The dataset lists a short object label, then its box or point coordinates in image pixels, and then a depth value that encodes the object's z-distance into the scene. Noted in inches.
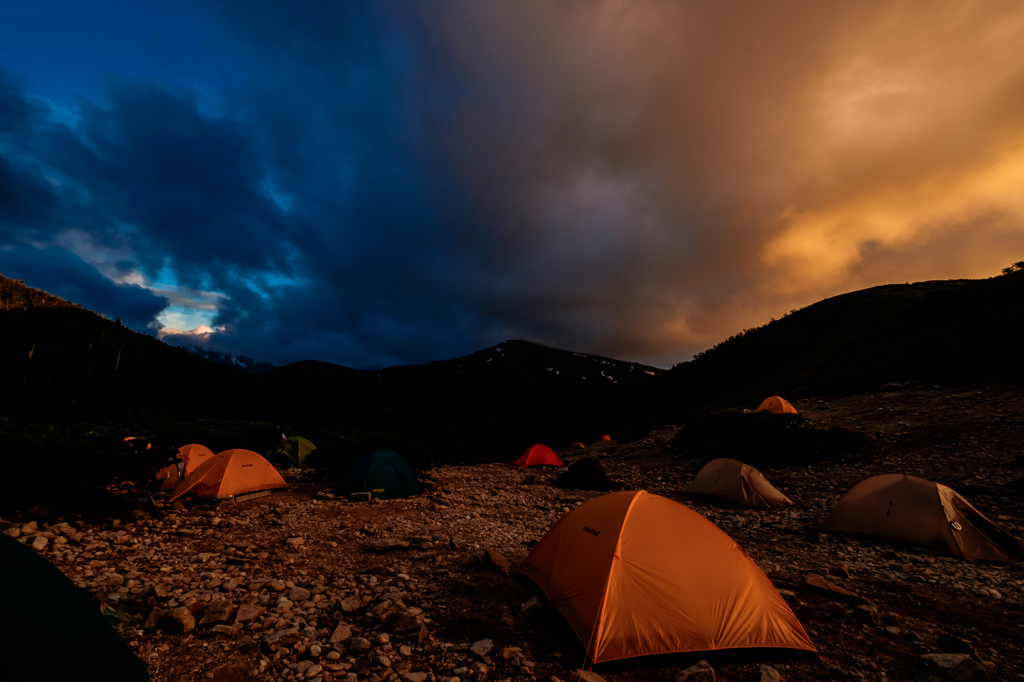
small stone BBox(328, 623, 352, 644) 206.8
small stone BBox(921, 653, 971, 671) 188.1
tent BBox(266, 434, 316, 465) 791.1
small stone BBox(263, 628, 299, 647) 198.7
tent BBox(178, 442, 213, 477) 562.7
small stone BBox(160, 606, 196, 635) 203.9
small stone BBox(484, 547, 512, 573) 295.1
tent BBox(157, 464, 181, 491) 462.9
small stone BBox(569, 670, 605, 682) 174.6
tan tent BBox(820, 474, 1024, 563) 327.0
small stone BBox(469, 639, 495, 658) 199.6
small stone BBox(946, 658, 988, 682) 175.9
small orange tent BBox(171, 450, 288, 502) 467.2
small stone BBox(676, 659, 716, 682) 176.6
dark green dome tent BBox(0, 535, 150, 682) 117.7
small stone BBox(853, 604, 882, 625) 233.0
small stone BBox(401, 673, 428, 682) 179.2
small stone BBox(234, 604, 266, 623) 218.5
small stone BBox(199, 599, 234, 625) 211.5
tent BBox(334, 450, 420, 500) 517.0
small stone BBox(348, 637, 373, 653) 200.6
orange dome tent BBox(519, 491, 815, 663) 201.2
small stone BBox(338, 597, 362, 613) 234.7
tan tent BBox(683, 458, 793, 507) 516.4
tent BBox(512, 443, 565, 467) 985.3
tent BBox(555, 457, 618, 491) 679.7
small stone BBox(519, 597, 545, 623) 233.9
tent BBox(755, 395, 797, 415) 963.3
